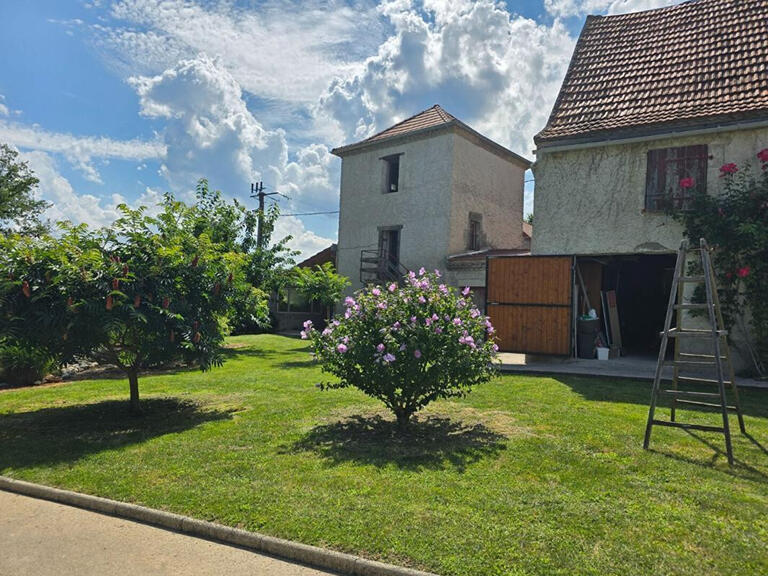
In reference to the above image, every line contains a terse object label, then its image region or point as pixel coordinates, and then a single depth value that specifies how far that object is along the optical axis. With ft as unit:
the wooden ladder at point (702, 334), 16.56
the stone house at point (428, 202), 71.05
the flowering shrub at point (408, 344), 19.01
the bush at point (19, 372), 35.02
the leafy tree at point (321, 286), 63.93
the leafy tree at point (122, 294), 20.84
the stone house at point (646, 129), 35.35
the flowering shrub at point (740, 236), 32.17
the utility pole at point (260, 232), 72.17
